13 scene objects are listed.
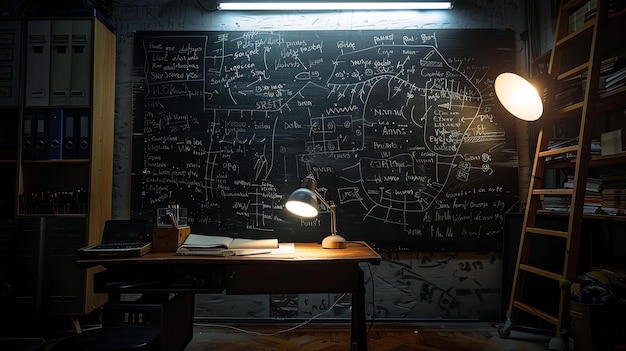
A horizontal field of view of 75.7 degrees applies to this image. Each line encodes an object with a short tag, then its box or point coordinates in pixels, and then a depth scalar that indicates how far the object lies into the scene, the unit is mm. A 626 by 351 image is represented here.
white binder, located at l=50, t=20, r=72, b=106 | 3035
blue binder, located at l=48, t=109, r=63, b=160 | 3008
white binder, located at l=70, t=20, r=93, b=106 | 3039
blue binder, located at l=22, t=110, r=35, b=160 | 2998
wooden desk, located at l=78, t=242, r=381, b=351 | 2082
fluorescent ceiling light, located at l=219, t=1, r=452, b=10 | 3256
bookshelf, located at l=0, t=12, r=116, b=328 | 2912
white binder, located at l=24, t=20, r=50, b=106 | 3027
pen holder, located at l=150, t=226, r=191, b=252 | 2312
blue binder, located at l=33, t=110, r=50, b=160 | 3006
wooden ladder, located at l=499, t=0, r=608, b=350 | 2436
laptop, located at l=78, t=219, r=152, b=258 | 2180
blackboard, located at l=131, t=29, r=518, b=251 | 3312
